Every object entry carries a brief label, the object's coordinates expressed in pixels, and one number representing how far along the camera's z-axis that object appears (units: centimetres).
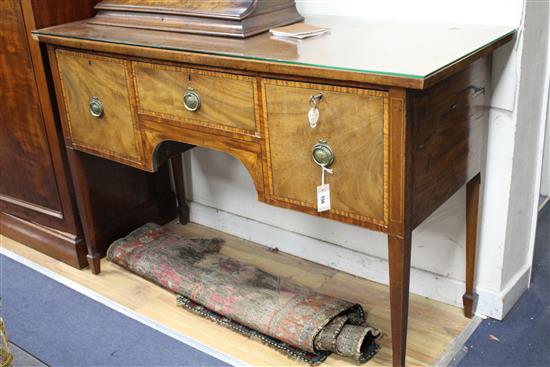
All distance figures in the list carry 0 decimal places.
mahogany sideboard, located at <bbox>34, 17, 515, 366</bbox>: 146
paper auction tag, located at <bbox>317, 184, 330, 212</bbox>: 159
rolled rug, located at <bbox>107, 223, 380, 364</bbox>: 189
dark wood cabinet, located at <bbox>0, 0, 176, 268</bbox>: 218
